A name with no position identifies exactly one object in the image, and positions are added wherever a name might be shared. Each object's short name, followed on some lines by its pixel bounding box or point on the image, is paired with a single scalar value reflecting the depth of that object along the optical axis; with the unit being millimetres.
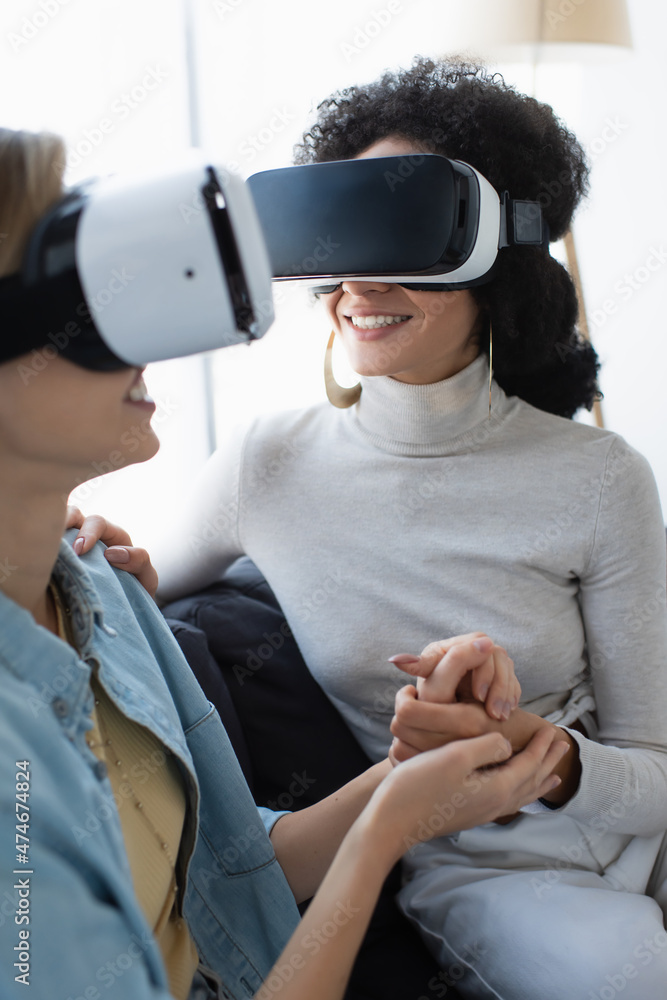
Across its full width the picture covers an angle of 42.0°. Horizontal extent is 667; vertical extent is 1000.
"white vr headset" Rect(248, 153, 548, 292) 963
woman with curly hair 1071
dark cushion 1106
